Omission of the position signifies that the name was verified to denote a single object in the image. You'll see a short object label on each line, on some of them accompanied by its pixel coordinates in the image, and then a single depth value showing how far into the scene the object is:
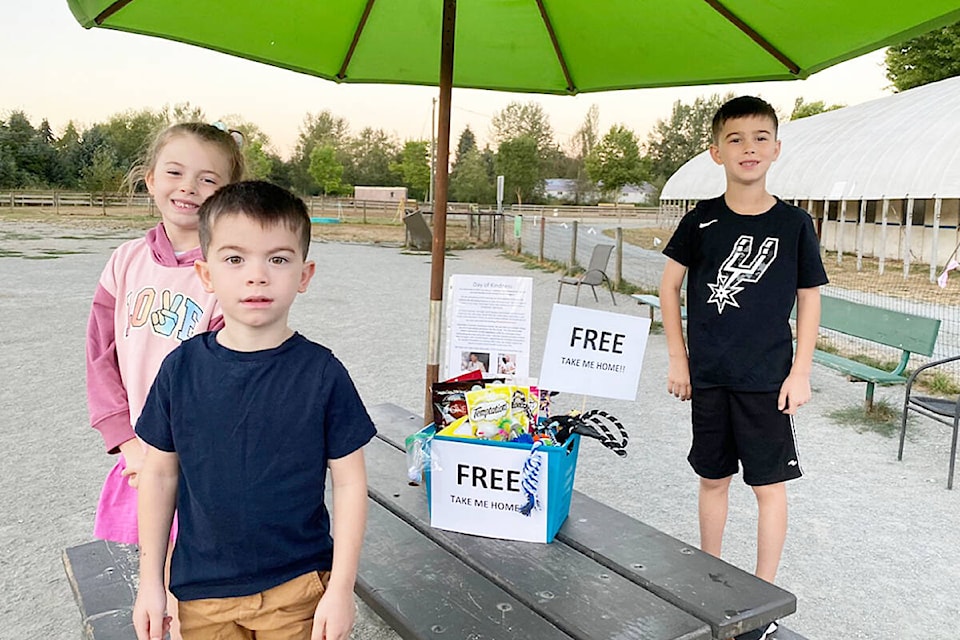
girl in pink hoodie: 1.79
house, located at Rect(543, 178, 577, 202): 68.81
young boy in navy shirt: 1.36
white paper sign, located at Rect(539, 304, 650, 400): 2.02
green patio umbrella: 2.30
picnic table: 1.59
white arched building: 15.74
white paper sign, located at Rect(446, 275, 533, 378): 2.19
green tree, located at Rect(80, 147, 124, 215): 46.97
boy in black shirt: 2.33
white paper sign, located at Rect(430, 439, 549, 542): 1.89
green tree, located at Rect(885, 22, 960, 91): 27.19
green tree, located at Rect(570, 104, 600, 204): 74.31
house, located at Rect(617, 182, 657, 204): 69.81
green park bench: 4.84
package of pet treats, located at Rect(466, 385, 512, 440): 1.92
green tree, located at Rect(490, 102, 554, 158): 73.69
